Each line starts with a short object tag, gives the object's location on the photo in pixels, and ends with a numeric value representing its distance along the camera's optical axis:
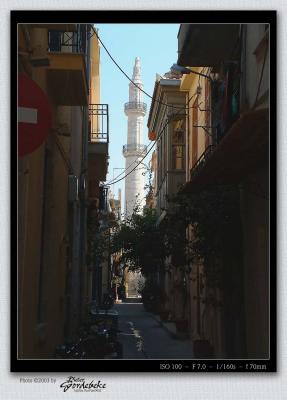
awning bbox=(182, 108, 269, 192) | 5.79
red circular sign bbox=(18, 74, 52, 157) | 5.21
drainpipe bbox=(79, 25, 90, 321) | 12.02
